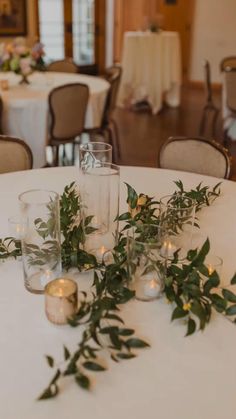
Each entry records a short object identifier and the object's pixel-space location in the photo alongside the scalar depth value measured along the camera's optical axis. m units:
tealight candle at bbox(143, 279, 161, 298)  1.13
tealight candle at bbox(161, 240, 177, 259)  1.15
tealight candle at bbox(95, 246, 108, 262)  1.29
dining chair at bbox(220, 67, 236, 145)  4.48
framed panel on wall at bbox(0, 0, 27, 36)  7.05
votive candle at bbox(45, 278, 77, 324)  0.98
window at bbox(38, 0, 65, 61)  7.82
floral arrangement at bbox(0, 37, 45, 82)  3.88
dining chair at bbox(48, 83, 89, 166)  3.31
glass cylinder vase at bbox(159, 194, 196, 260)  1.25
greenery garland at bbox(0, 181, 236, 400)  0.91
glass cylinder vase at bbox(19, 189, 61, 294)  1.20
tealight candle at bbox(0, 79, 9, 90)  3.73
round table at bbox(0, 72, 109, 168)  3.28
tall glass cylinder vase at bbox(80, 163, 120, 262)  1.42
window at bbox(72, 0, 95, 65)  8.37
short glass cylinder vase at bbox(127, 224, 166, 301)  1.10
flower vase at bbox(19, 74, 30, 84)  3.94
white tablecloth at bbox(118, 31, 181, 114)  6.59
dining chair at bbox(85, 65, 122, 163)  3.97
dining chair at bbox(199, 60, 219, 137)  5.05
